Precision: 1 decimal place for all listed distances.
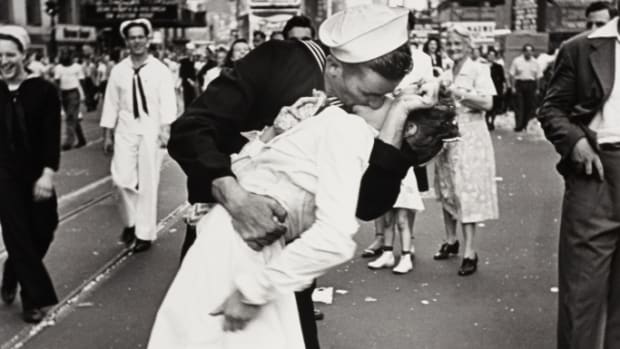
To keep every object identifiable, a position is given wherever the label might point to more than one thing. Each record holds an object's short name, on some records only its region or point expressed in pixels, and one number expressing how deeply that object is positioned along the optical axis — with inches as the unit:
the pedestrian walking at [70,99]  733.9
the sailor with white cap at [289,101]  95.7
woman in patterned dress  300.0
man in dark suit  172.6
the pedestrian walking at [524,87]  887.1
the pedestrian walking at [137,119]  349.7
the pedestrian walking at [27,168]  241.4
